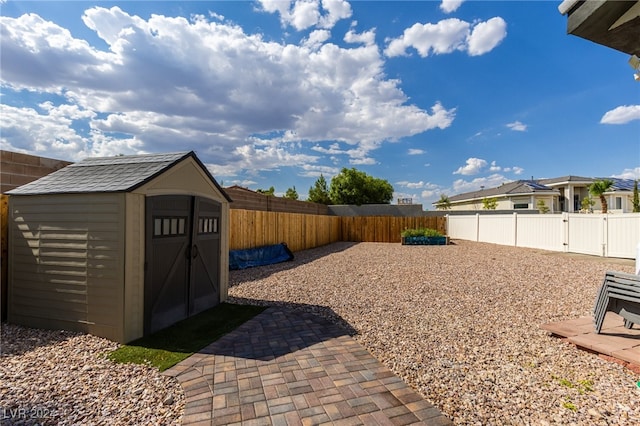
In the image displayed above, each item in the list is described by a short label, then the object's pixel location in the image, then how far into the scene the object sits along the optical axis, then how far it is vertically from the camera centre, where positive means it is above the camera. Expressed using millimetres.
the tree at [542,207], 24203 +930
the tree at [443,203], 35812 +1732
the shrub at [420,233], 16297 -951
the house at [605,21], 2109 +1543
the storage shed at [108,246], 3438 -439
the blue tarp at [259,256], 8916 -1440
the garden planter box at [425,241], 15812 -1371
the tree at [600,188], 21267 +2279
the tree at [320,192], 31961 +2630
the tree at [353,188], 30094 +2916
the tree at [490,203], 28244 +1413
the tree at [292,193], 36688 +2824
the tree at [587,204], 25020 +1280
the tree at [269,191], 34975 +2979
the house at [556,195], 25875 +2201
